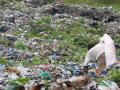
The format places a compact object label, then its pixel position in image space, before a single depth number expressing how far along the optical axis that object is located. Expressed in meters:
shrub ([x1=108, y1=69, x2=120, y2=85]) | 10.54
